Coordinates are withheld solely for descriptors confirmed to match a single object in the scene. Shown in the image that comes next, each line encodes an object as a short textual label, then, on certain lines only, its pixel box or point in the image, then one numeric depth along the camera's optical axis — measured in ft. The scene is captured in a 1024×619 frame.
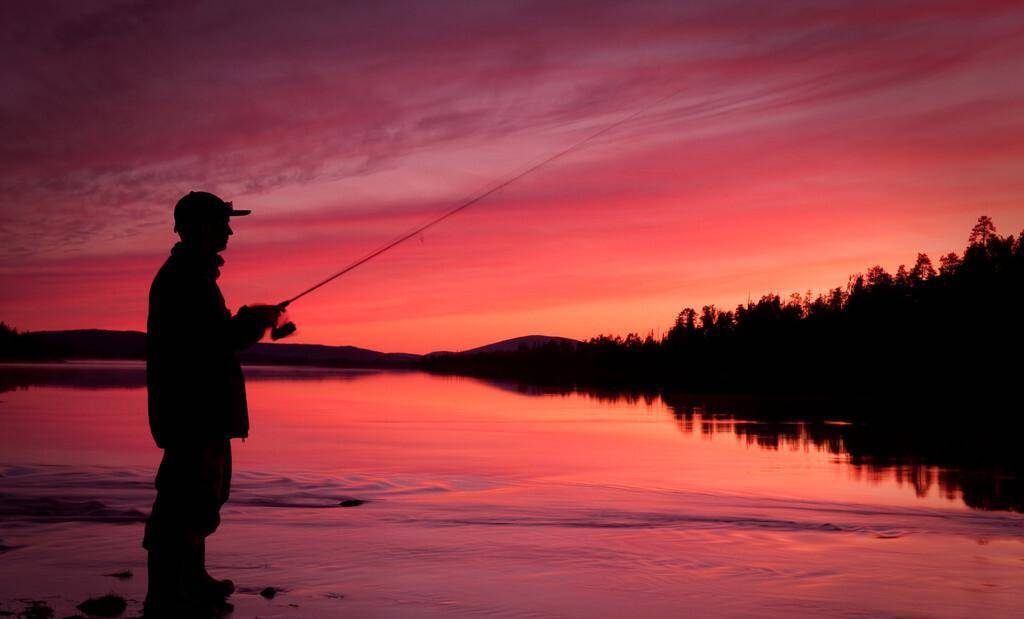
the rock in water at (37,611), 15.71
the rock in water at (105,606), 16.06
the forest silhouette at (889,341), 189.06
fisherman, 15.72
